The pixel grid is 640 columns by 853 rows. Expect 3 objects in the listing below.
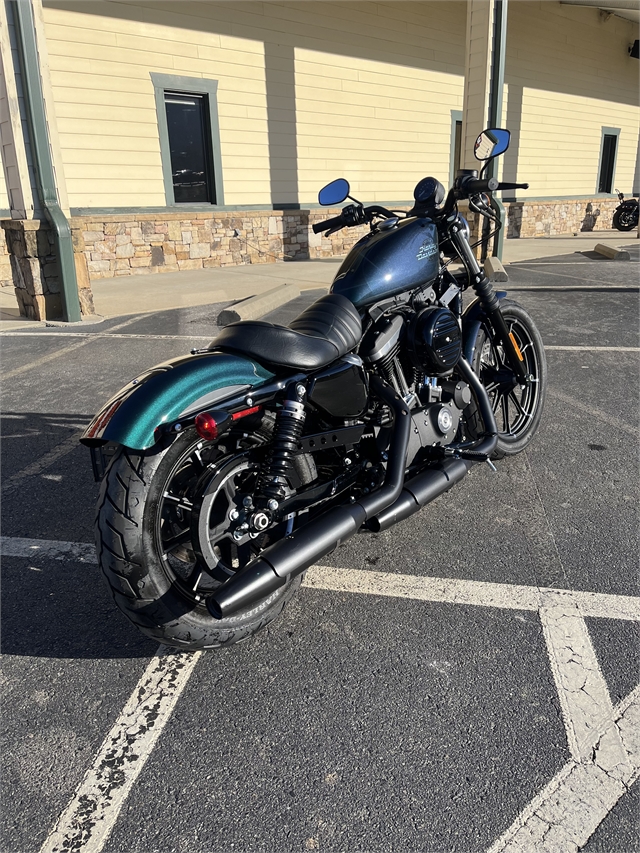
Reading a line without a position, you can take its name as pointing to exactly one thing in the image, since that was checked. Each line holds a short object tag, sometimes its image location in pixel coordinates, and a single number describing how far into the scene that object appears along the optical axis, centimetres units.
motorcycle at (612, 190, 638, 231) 1961
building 780
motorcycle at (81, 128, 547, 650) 204
